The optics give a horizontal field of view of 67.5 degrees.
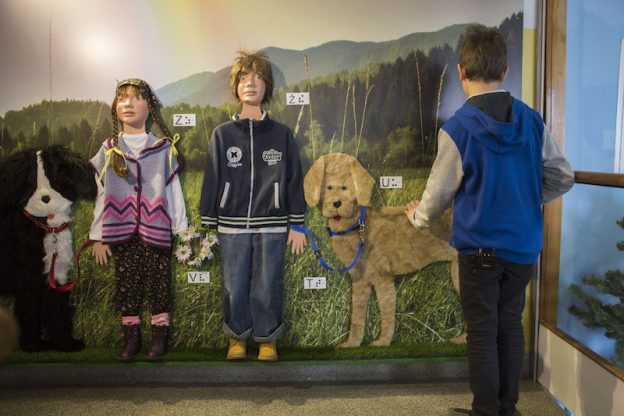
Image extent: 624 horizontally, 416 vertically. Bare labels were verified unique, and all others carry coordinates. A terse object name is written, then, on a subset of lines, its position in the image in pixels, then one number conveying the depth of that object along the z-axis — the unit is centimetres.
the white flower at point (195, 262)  251
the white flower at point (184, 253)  250
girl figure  244
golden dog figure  245
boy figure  240
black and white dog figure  246
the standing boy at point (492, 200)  169
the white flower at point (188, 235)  249
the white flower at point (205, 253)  250
